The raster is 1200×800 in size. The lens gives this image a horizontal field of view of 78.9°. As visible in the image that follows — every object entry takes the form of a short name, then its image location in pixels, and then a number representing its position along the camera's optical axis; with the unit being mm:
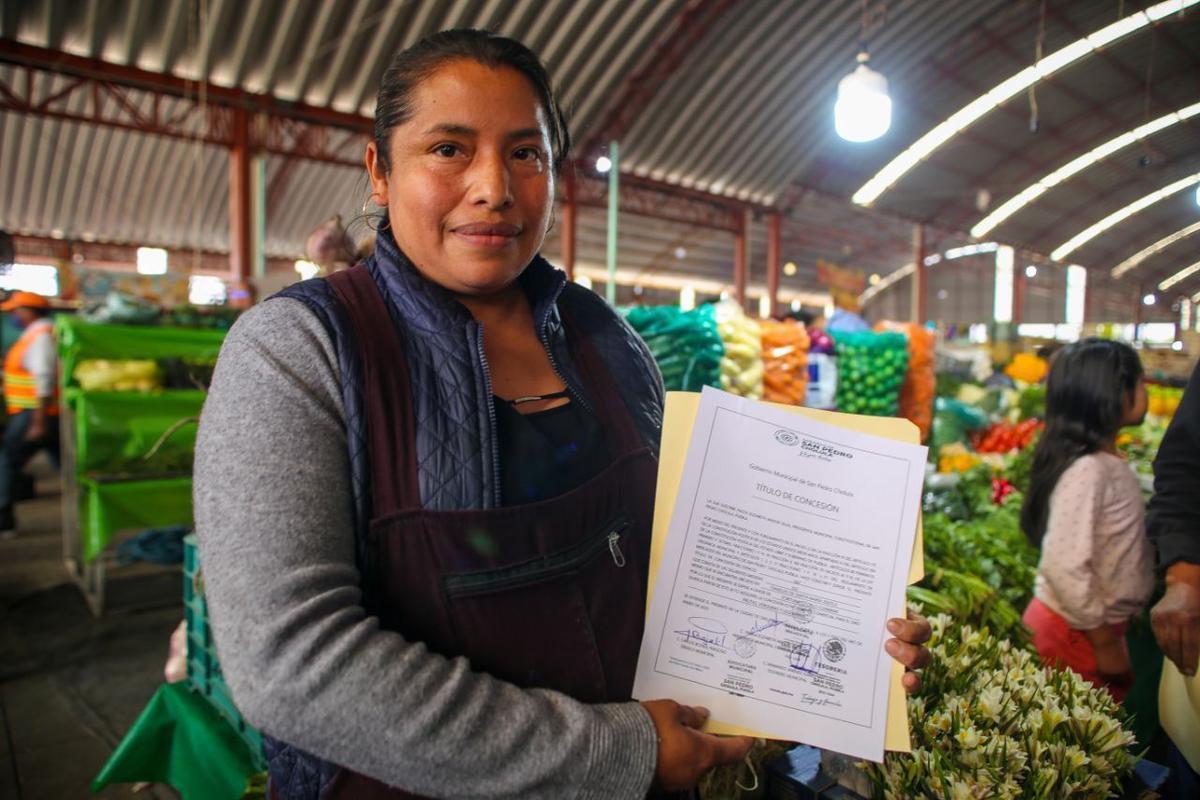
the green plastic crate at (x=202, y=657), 2210
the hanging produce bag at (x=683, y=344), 2959
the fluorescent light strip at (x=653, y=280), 19703
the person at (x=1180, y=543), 1468
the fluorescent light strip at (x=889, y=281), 23609
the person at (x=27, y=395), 5191
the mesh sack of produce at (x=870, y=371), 3902
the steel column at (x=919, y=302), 11989
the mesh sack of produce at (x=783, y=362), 3486
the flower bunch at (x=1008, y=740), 1128
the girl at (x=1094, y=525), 2133
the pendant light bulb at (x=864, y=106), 3990
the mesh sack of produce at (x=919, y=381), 4176
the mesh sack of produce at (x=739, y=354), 3268
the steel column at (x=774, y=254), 15734
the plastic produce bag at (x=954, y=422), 4762
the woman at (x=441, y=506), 740
